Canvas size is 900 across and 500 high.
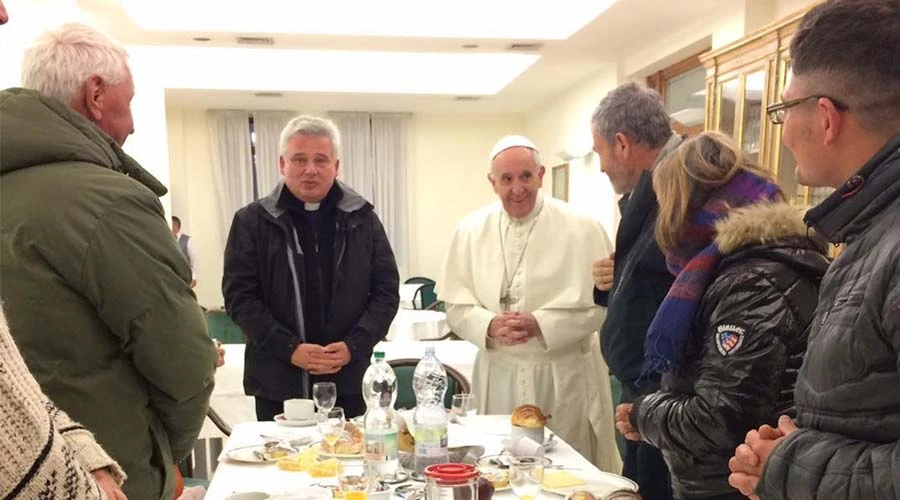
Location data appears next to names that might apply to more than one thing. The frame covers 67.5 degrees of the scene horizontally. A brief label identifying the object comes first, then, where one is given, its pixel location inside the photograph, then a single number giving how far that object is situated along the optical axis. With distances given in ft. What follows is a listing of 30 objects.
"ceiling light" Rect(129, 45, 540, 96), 19.47
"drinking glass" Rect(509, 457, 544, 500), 5.65
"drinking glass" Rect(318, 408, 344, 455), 6.68
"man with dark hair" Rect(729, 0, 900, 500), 3.12
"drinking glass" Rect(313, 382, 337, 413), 7.25
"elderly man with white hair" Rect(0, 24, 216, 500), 4.47
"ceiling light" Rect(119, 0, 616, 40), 15.23
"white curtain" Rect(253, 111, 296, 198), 27.94
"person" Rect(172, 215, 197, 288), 23.94
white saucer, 7.61
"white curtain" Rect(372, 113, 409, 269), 28.89
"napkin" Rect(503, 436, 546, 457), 6.26
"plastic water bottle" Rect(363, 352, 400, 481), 6.00
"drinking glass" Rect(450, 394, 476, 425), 7.89
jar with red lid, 4.62
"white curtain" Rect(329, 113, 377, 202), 28.60
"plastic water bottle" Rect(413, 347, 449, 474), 6.08
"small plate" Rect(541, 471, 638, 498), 5.66
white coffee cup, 7.59
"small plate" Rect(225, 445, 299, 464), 6.50
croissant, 6.70
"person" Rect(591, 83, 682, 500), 6.95
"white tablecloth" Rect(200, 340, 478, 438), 11.55
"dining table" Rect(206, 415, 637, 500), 5.79
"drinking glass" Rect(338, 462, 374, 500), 5.24
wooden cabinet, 10.37
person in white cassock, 9.02
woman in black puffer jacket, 4.47
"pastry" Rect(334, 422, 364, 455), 6.67
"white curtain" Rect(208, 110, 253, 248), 27.58
